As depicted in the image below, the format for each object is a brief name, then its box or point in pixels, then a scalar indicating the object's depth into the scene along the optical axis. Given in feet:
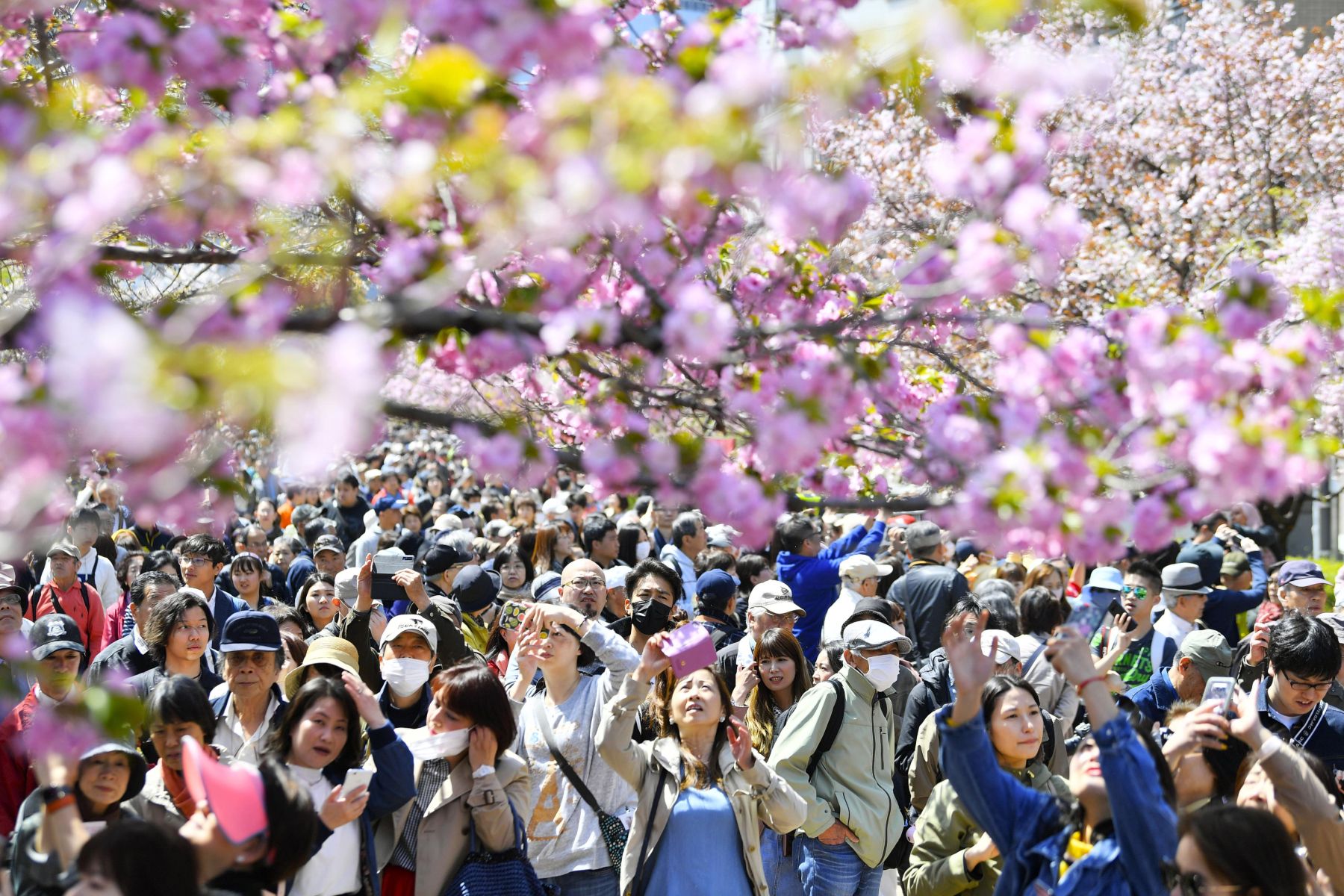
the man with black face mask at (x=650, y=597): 48.03
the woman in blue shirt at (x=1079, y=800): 24.53
